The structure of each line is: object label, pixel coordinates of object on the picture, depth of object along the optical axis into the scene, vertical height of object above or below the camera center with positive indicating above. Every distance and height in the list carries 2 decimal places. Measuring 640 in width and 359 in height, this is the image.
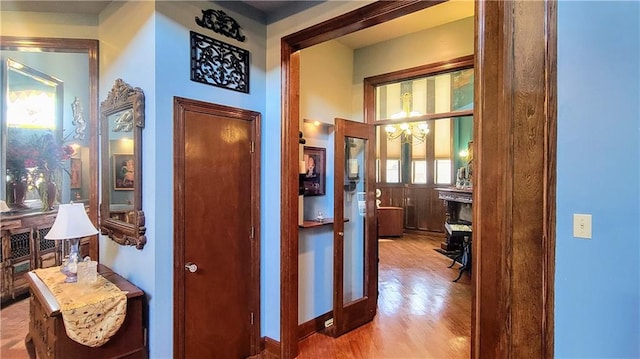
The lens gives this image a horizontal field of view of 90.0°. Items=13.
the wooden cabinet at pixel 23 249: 3.50 -0.87
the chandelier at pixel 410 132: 7.75 +1.09
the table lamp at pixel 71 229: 2.17 -0.38
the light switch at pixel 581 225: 1.69 -0.27
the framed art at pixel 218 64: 2.38 +0.87
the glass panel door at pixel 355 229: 3.18 -0.60
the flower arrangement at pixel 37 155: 3.54 +0.21
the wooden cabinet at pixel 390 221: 8.29 -1.21
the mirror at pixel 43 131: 3.47 +0.49
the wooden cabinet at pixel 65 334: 1.84 -0.99
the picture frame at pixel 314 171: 3.21 +0.04
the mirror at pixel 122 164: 2.25 +0.07
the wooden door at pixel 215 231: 2.28 -0.44
